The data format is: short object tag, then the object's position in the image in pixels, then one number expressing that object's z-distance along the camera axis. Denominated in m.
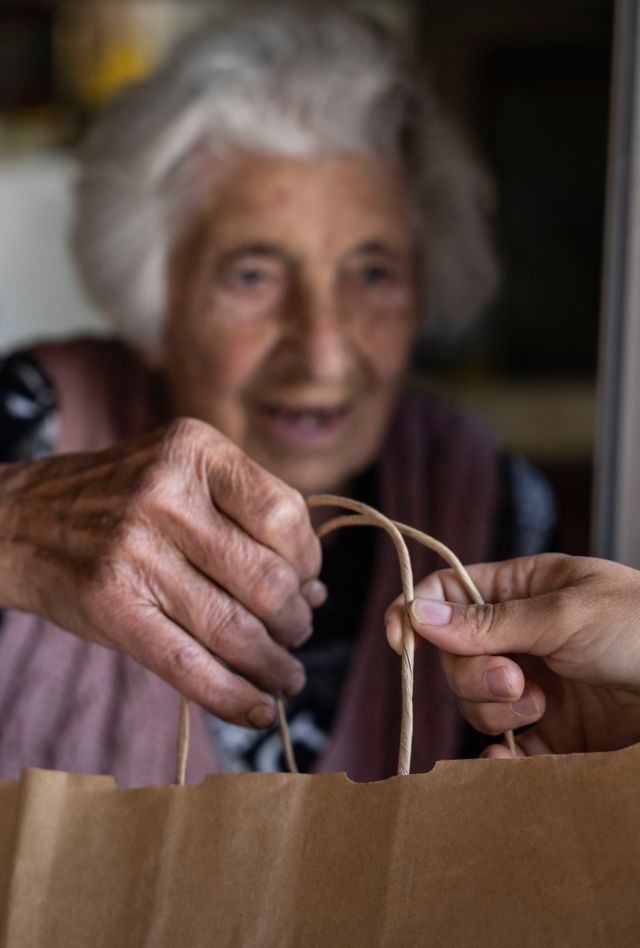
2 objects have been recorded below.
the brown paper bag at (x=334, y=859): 0.51
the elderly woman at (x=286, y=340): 1.07
